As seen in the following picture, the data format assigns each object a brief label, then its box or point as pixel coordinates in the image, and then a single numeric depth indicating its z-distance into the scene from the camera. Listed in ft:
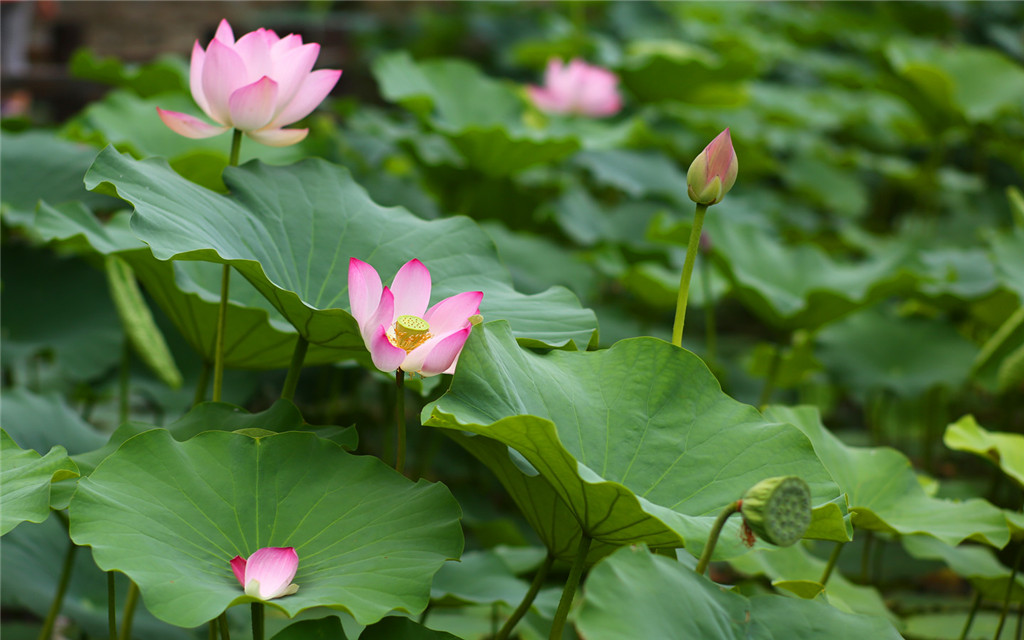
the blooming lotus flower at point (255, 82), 18.28
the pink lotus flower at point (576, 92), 32.64
